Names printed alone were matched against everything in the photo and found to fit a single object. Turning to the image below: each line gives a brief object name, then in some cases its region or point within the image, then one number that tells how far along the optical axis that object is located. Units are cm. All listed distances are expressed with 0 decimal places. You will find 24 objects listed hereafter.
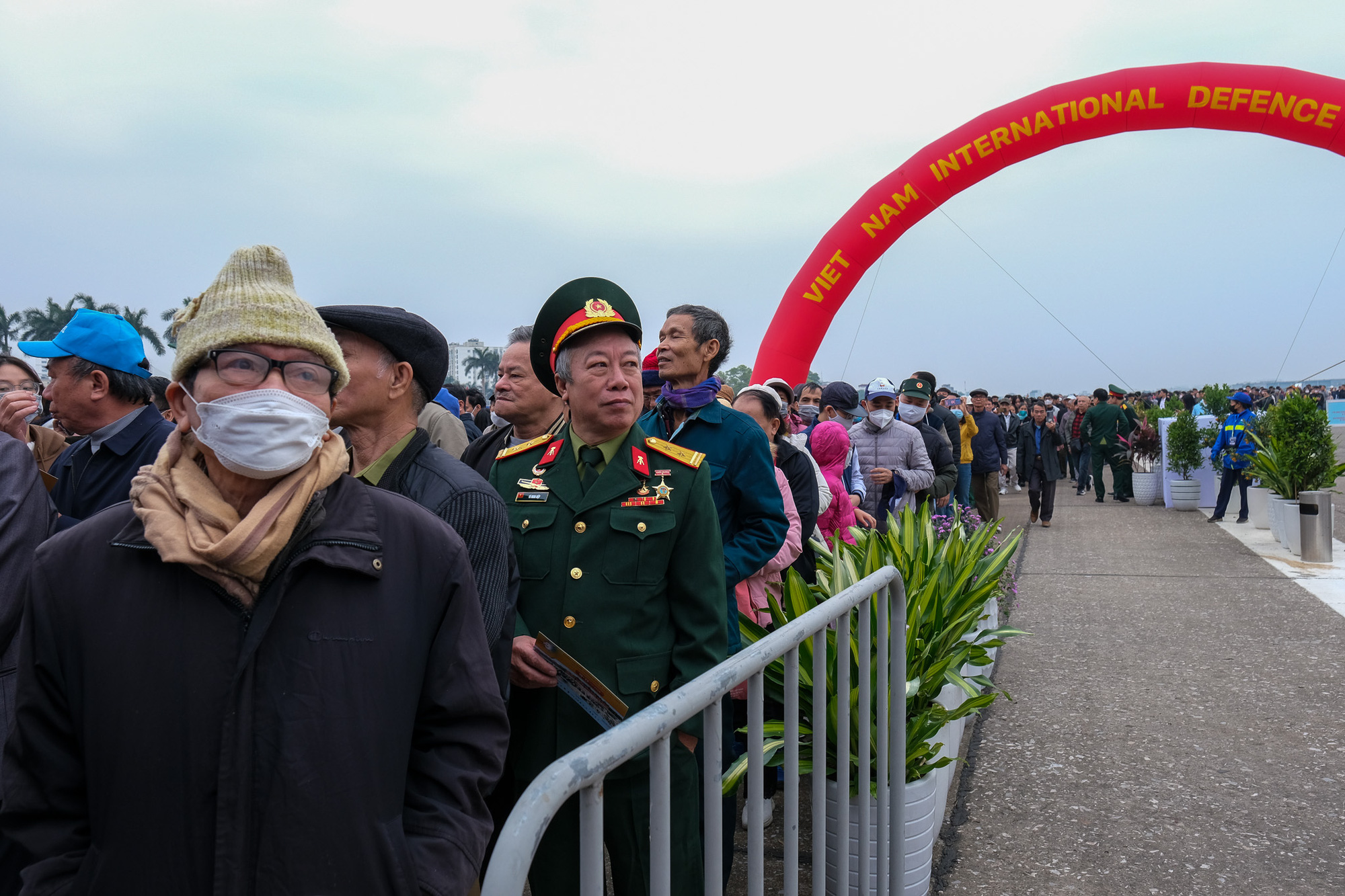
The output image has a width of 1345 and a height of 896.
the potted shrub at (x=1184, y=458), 1388
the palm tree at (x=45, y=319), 5188
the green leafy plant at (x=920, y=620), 326
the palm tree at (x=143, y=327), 4222
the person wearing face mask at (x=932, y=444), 843
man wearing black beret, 208
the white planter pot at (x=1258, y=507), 1170
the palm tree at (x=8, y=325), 5522
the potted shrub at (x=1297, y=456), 971
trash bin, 915
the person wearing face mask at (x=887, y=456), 738
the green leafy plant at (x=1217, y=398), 1569
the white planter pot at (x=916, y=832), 305
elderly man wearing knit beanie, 136
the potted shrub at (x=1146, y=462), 1509
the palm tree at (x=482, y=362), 8819
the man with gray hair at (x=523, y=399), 351
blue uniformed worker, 1177
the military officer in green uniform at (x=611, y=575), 229
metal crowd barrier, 121
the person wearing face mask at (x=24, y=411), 337
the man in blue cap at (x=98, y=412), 327
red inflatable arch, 1192
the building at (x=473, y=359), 8581
